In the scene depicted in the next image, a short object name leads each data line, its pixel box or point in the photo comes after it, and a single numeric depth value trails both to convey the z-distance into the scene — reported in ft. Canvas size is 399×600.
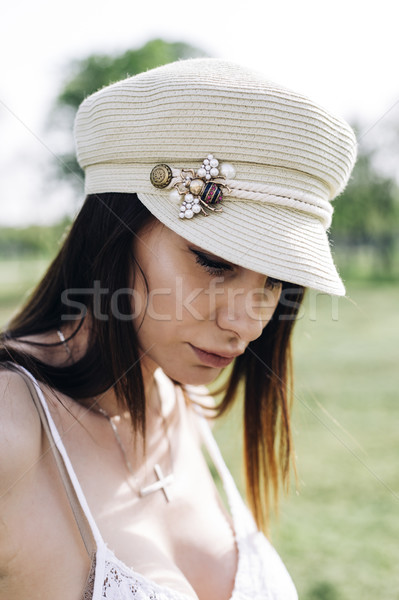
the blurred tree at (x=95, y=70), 61.82
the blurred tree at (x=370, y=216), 82.79
